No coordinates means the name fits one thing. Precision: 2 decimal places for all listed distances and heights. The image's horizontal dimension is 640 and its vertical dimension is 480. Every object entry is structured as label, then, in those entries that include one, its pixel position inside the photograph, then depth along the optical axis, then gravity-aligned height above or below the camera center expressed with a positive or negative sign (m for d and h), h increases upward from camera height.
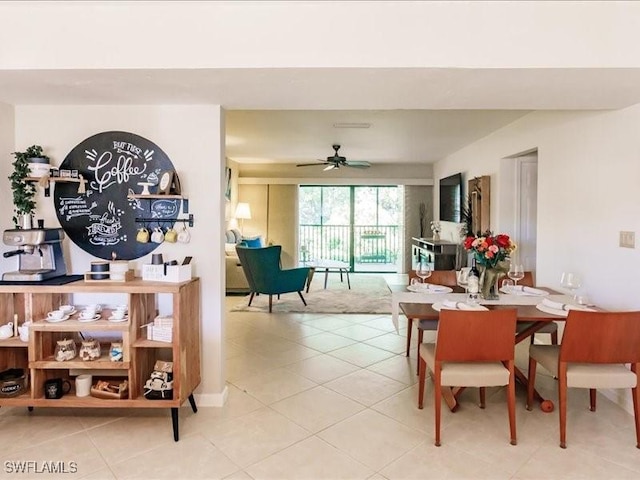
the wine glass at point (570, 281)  2.74 -0.38
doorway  4.75 +0.23
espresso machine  2.34 -0.17
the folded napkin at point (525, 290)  3.02 -0.50
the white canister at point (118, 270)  2.43 -0.27
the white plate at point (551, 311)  2.48 -0.54
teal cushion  6.63 -0.28
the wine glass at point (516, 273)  3.05 -0.36
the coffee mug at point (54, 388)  2.36 -0.98
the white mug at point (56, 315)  2.37 -0.54
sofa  6.10 -0.76
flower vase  2.86 -0.38
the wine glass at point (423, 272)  3.09 -0.36
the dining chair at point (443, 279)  3.40 -0.47
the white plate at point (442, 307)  2.52 -0.53
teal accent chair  5.13 -0.62
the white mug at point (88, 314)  2.40 -0.54
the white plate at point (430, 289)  3.10 -0.50
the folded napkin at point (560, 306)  2.55 -0.52
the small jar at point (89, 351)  2.41 -0.77
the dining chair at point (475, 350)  2.21 -0.71
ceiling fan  6.07 +1.01
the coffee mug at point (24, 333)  2.37 -0.64
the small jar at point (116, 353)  2.39 -0.77
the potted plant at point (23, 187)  2.42 +0.24
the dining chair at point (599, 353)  2.16 -0.70
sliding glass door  8.95 +0.02
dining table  2.49 -0.54
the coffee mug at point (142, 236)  2.59 -0.07
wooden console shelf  2.30 -0.69
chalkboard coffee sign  2.62 +0.18
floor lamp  7.80 +0.29
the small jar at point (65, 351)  2.40 -0.76
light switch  2.62 -0.09
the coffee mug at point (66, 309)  2.43 -0.52
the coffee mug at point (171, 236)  2.60 -0.07
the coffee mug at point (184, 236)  2.62 -0.07
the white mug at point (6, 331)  2.40 -0.64
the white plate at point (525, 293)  2.97 -0.51
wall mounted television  6.43 +0.49
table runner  2.79 -0.52
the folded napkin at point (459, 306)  2.55 -0.52
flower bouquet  2.79 -0.22
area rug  5.42 -1.11
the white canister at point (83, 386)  2.42 -0.98
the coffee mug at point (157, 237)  2.62 -0.07
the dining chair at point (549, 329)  2.99 -0.78
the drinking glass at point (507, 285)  3.11 -0.47
